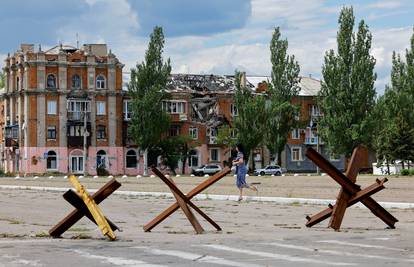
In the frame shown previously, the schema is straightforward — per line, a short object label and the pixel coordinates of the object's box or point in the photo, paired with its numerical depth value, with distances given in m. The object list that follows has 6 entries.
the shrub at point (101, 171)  101.39
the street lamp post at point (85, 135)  102.81
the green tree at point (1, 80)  140.90
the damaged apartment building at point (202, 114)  110.75
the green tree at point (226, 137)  104.44
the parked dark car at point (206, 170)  99.94
